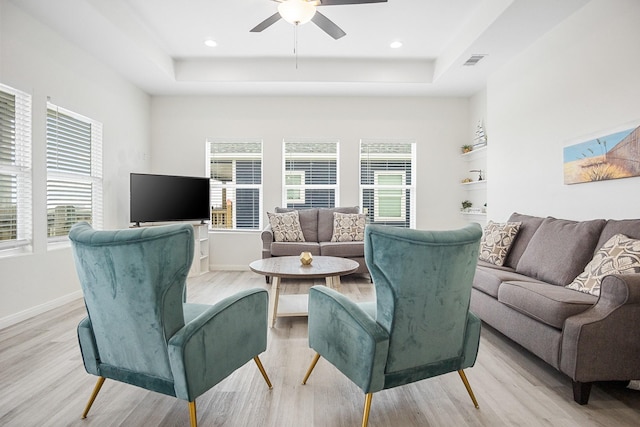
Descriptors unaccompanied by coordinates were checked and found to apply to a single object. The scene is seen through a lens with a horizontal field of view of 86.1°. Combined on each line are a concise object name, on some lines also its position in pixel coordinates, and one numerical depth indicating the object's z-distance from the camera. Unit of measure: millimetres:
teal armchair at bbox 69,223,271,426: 1344
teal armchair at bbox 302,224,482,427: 1438
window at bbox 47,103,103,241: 3506
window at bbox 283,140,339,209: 5691
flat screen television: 4508
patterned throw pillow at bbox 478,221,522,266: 3141
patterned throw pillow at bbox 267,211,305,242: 4820
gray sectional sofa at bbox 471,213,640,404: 1729
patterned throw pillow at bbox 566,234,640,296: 1978
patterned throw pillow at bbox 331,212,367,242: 4891
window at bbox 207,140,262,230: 5703
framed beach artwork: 2557
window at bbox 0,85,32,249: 2943
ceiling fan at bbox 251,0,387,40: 2643
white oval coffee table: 2709
